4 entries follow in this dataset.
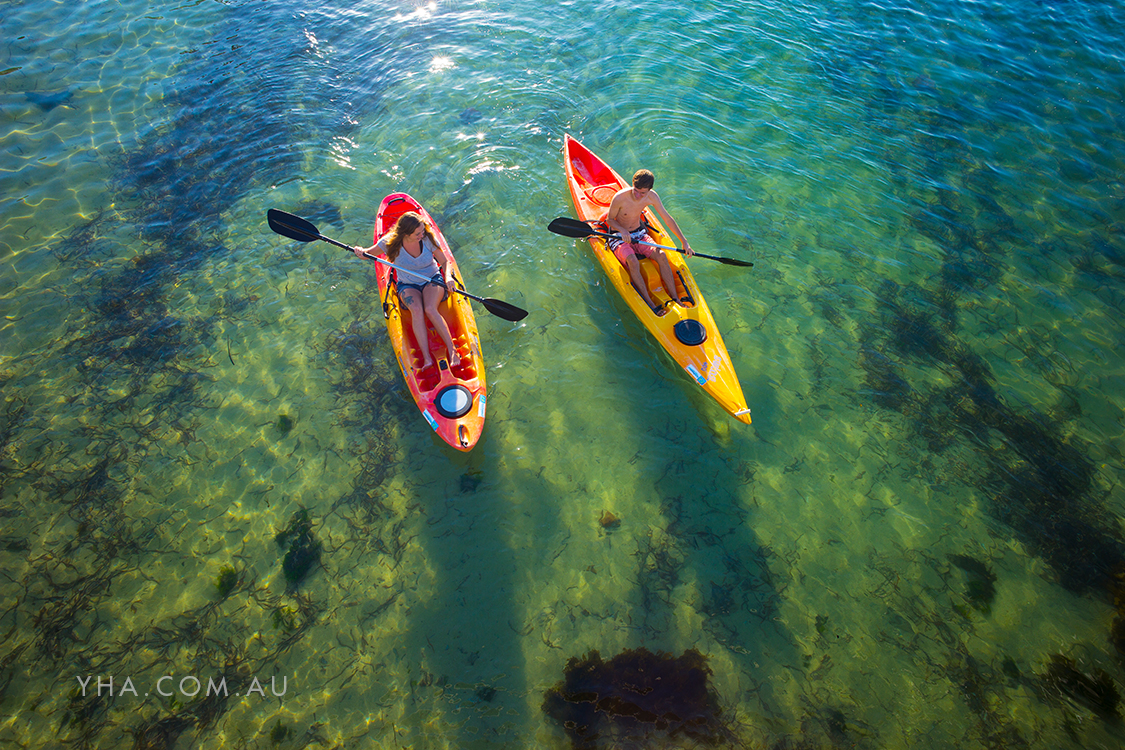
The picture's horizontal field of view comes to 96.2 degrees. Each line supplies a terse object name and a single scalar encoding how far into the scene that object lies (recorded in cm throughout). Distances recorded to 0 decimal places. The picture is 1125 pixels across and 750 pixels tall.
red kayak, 570
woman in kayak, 597
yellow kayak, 605
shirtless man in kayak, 666
